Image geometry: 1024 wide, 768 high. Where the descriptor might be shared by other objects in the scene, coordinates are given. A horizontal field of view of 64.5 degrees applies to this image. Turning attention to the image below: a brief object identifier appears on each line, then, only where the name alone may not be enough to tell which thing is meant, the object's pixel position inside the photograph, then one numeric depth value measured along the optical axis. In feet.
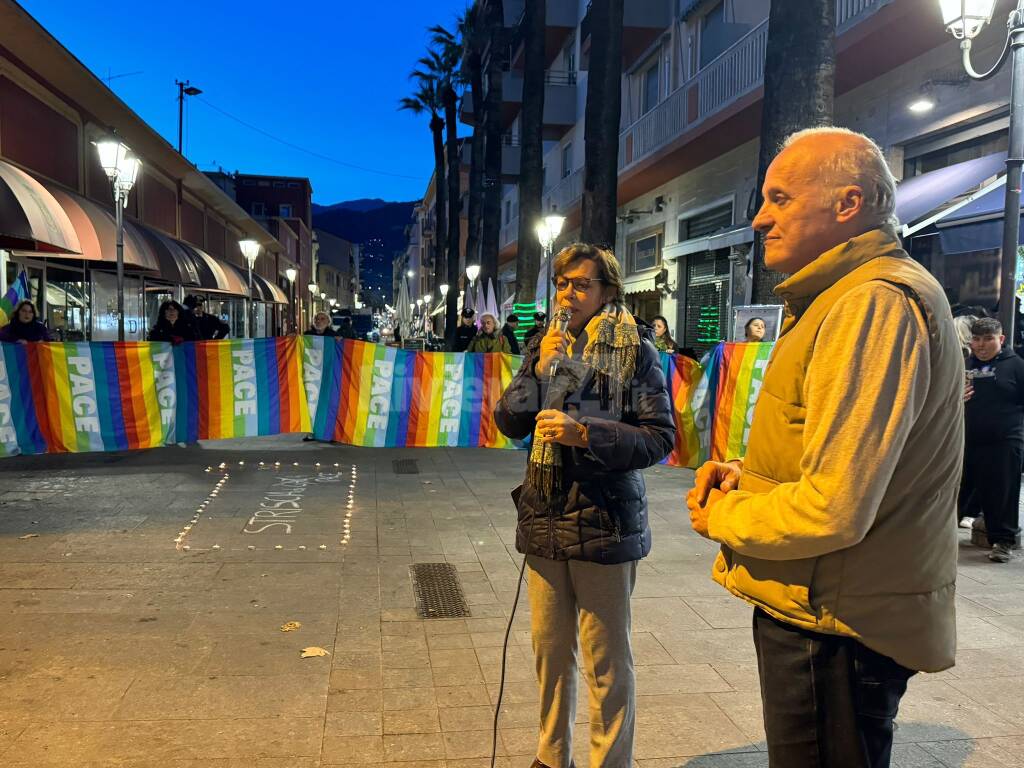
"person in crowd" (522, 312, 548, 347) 48.52
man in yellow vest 5.10
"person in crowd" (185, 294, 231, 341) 46.29
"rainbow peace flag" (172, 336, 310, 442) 34.12
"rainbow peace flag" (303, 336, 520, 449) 35.81
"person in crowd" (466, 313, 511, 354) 43.16
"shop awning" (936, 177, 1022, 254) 30.09
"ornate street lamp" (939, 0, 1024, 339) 24.82
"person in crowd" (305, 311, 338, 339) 44.52
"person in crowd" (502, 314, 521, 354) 44.24
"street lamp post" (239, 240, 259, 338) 84.12
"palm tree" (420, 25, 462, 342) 118.01
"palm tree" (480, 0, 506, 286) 84.02
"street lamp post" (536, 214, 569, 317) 56.70
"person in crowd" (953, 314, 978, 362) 21.85
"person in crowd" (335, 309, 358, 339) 53.57
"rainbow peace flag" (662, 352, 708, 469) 32.07
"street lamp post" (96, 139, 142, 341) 38.78
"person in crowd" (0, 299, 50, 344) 34.96
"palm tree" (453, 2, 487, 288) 110.73
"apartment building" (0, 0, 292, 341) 40.42
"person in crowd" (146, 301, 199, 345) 41.06
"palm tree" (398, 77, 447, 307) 131.44
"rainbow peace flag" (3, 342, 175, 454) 31.04
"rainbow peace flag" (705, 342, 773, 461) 29.50
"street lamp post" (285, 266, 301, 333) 185.82
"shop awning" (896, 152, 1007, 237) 32.68
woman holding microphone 9.04
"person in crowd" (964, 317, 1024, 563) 20.52
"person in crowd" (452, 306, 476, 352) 52.29
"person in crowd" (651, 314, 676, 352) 38.53
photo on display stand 29.91
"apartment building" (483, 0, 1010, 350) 33.32
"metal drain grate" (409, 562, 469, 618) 16.16
